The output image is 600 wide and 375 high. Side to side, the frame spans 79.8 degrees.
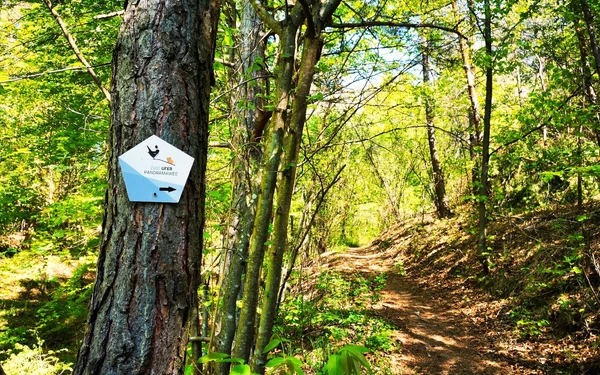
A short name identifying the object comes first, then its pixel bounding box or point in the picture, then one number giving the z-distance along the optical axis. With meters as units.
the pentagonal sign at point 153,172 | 1.13
